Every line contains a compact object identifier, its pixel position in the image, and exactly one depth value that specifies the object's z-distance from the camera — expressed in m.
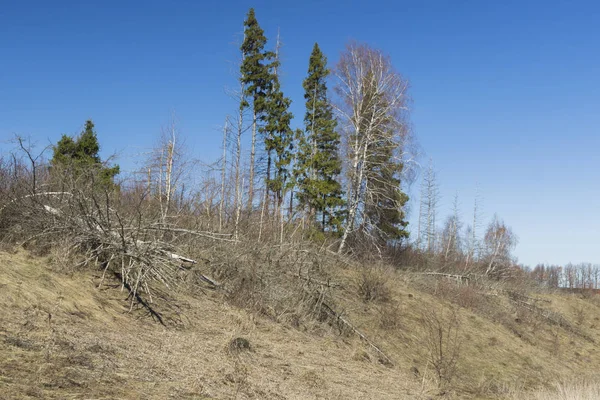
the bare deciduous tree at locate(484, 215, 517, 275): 35.38
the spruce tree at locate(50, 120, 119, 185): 29.55
